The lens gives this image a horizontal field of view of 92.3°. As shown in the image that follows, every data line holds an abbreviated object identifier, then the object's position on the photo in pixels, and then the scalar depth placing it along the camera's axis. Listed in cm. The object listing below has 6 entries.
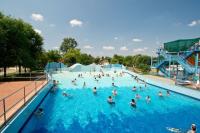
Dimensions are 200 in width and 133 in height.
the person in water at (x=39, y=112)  601
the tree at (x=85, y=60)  3533
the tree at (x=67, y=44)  4560
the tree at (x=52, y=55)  2636
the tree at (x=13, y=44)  1165
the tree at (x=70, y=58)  3148
